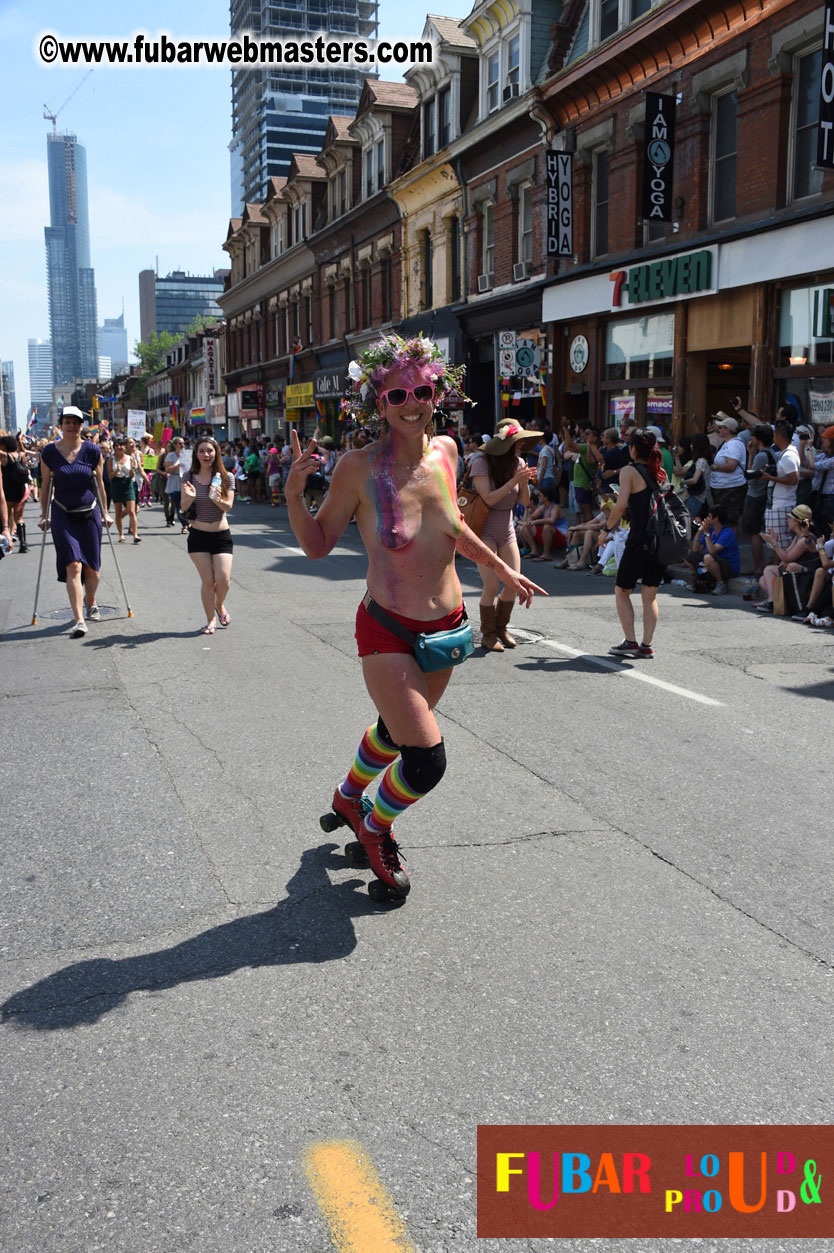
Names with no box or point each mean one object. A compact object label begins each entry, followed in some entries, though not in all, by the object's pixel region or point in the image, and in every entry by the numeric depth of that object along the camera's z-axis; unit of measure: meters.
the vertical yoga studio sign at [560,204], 23.11
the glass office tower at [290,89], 141.38
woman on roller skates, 4.00
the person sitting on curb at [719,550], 13.16
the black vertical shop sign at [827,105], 14.65
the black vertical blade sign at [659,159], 19.45
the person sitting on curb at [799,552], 11.38
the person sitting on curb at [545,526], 16.73
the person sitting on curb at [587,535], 15.07
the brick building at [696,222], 17.14
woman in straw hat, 8.71
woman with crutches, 9.71
